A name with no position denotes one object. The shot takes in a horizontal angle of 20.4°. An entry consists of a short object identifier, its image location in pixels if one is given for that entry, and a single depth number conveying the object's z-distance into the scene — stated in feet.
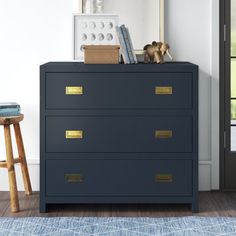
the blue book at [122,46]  13.12
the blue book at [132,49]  13.21
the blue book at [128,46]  13.16
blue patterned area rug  11.53
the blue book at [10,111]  13.26
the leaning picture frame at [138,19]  14.21
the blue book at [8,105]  13.33
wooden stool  12.98
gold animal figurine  13.62
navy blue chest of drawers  12.71
